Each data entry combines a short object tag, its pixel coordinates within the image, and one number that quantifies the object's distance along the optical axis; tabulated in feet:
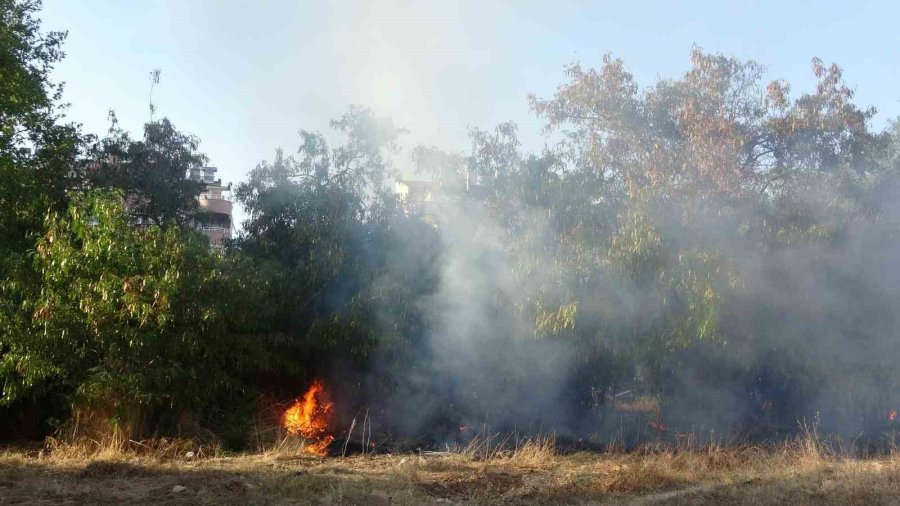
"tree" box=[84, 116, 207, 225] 50.16
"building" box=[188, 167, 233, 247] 100.69
